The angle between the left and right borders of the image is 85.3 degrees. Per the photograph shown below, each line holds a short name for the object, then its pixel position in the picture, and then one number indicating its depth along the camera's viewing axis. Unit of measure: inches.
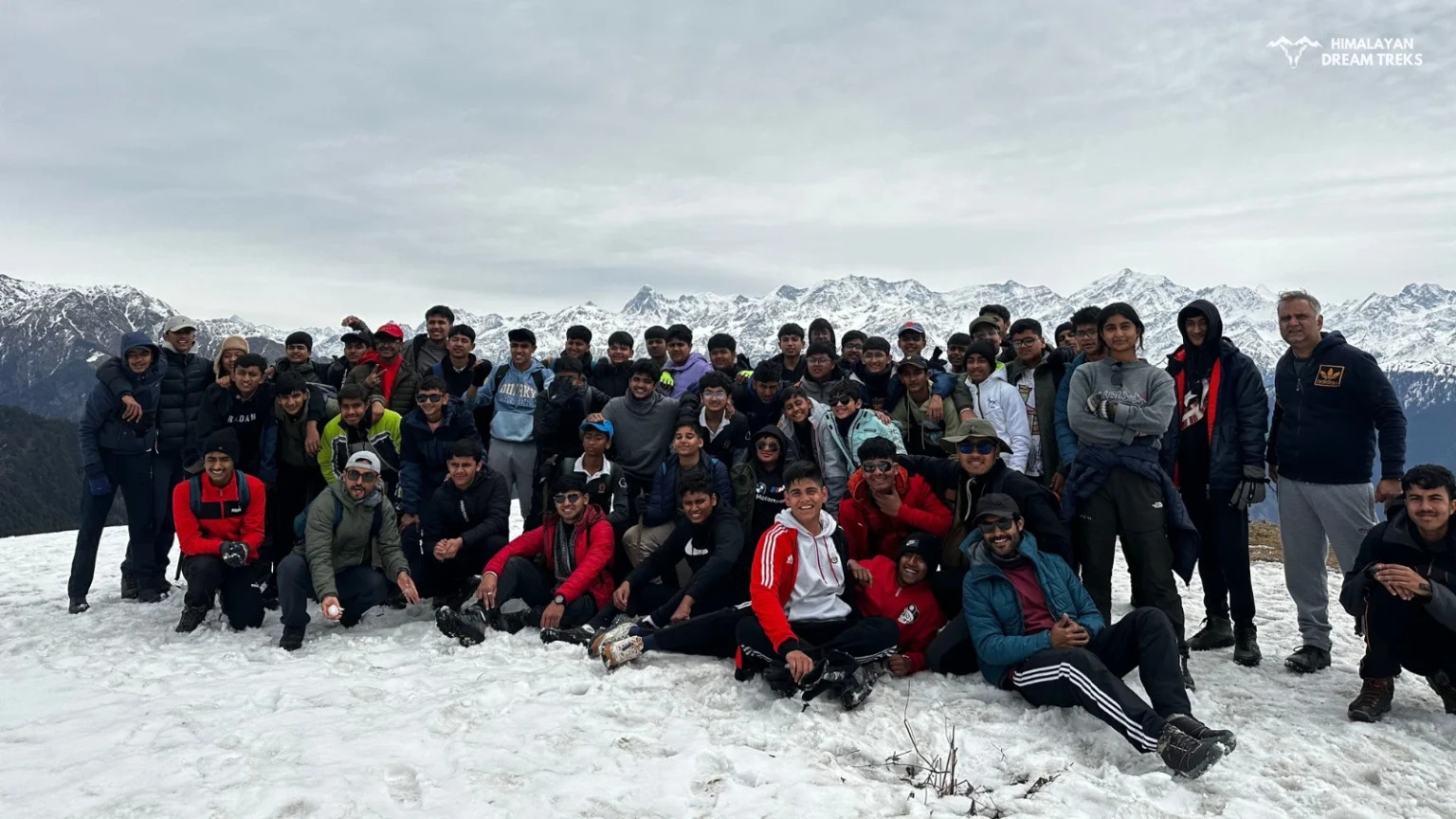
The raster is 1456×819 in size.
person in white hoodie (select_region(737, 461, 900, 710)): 243.4
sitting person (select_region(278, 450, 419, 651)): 305.9
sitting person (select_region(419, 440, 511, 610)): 336.5
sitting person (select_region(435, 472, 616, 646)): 309.0
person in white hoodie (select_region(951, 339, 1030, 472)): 324.2
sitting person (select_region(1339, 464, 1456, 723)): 220.7
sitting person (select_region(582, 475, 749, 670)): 275.3
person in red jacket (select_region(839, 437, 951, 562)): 284.5
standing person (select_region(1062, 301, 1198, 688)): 260.8
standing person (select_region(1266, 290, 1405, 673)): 262.1
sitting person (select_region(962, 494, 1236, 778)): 194.9
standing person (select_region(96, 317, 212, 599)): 362.6
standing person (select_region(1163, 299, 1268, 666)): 280.4
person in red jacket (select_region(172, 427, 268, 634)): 319.0
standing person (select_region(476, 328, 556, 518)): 396.2
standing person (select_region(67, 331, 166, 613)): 356.5
